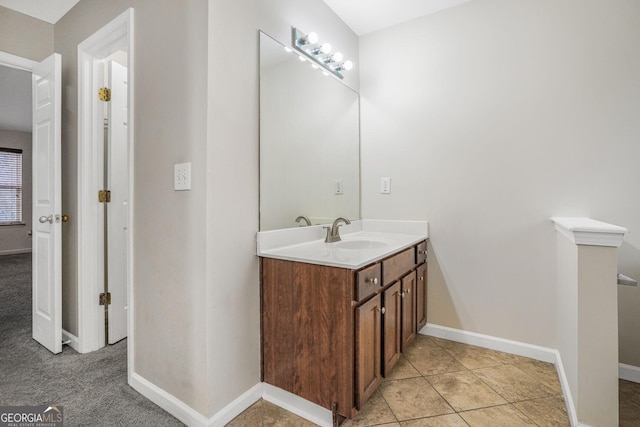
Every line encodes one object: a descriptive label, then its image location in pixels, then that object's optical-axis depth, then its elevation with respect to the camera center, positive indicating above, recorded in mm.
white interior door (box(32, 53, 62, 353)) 2064 +56
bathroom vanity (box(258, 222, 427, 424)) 1333 -525
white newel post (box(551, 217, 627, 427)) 1275 -483
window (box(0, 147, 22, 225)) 5938 +523
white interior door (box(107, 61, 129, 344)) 2178 +76
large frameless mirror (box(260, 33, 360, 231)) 1707 +468
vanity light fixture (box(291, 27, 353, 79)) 1921 +1097
